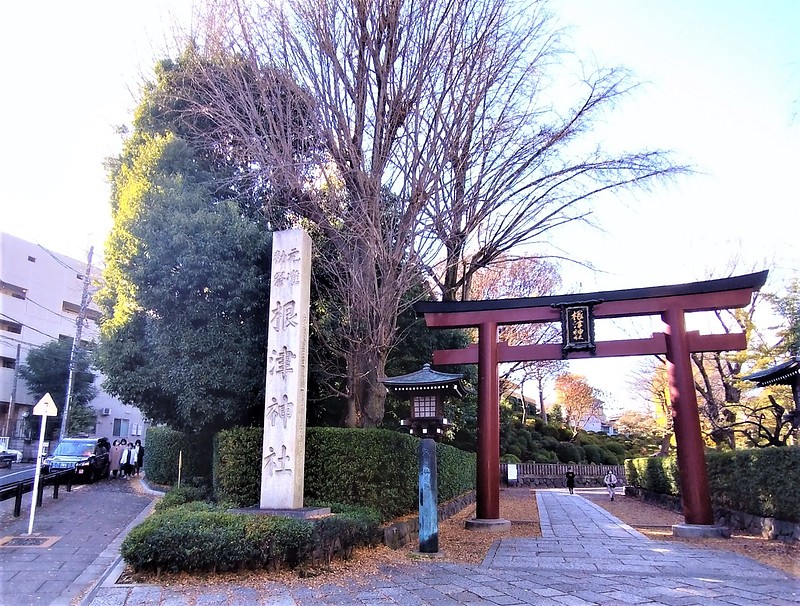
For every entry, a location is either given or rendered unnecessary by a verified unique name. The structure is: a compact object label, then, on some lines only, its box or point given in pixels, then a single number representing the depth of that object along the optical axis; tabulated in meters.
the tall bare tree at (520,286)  23.81
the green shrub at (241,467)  9.52
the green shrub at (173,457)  14.39
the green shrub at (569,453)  34.09
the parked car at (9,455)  22.92
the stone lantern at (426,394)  10.07
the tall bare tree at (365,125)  10.43
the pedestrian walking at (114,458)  22.91
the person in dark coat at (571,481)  26.56
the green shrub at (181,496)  9.62
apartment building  28.86
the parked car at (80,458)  17.98
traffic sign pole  9.65
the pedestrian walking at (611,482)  24.41
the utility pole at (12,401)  29.69
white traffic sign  9.70
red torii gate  11.10
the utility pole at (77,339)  24.36
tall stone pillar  8.20
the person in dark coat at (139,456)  24.76
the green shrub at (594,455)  35.09
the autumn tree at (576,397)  40.88
